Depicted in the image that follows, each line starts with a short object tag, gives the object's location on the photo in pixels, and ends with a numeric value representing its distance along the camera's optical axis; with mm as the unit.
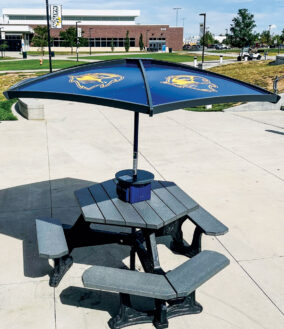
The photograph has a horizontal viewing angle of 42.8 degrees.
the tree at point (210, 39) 123275
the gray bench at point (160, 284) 3248
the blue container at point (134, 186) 4168
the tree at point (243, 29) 54906
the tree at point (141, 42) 88750
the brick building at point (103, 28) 89125
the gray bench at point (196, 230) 4305
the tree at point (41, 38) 58594
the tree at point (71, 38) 66125
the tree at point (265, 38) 106125
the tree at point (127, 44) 85688
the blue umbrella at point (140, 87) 3293
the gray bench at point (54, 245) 3768
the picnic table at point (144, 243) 3338
